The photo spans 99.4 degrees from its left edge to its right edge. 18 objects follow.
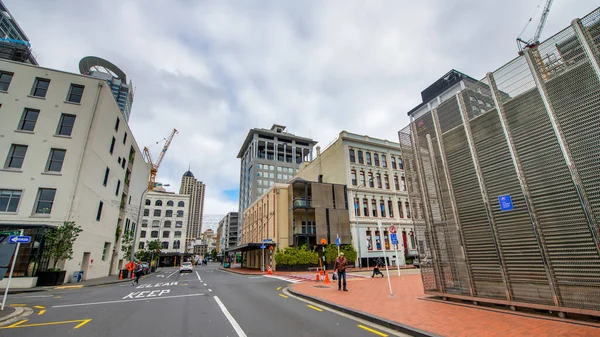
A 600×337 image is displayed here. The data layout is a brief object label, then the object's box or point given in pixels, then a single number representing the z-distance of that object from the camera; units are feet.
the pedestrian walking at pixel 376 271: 63.98
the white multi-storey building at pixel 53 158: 61.62
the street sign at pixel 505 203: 23.68
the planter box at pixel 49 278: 57.41
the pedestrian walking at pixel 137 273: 60.76
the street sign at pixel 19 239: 31.32
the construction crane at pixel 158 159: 251.09
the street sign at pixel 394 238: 39.20
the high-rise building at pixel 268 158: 295.48
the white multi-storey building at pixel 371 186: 116.57
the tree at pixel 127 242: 108.88
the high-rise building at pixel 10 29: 240.73
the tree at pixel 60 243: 59.06
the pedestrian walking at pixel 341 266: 41.19
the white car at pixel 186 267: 115.34
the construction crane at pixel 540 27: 166.37
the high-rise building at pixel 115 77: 230.89
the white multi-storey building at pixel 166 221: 227.20
